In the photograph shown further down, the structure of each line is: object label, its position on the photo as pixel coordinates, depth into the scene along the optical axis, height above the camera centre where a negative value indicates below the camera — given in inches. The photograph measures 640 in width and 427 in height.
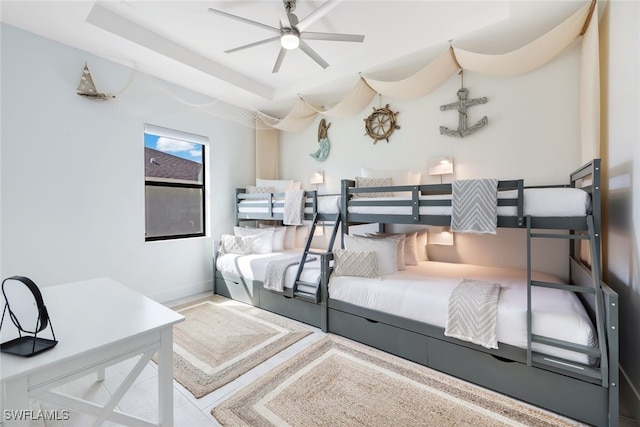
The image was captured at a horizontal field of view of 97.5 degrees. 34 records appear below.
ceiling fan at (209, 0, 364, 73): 84.8 +58.2
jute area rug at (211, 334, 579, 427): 62.3 -45.8
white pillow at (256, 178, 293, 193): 170.9 +18.2
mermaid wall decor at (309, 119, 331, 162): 165.5 +42.5
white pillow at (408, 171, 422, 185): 129.9 +16.1
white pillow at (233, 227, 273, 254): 150.1 -14.1
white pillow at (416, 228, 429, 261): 126.6 -14.4
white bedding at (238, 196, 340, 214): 115.6 +3.7
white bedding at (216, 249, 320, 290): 112.7 -23.8
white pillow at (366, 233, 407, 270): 109.8 -13.3
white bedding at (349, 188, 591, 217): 68.5 +2.3
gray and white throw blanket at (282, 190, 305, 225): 125.6 +2.9
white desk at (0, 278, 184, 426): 36.4 -19.6
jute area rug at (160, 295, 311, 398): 79.3 -44.5
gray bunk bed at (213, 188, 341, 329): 109.7 -31.2
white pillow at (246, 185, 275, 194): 165.7 +14.1
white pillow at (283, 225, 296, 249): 165.5 -13.9
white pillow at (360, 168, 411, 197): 129.1 +17.8
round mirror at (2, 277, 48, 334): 41.7 -13.8
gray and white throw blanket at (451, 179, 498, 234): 77.8 +1.8
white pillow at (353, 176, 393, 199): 123.3 +13.8
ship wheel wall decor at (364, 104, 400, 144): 141.1 +46.1
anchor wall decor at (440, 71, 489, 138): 116.8 +42.7
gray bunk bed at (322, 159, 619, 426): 59.2 -34.3
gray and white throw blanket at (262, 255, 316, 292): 115.9 -25.4
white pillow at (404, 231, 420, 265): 118.3 -16.2
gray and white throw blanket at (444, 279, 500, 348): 69.9 -26.8
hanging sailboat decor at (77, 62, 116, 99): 108.8 +50.3
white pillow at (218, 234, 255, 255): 146.6 -16.3
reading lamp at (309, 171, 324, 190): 167.1 +21.3
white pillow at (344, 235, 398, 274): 103.3 -13.3
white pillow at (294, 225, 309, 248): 173.0 -14.0
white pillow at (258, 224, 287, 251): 157.9 -14.0
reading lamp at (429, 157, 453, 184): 122.6 +20.5
